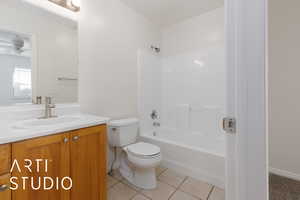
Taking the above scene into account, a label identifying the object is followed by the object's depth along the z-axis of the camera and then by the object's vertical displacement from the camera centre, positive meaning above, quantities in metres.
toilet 1.61 -0.62
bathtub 1.70 -0.75
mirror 1.21 +0.42
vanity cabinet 0.84 -0.44
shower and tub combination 2.13 +0.15
